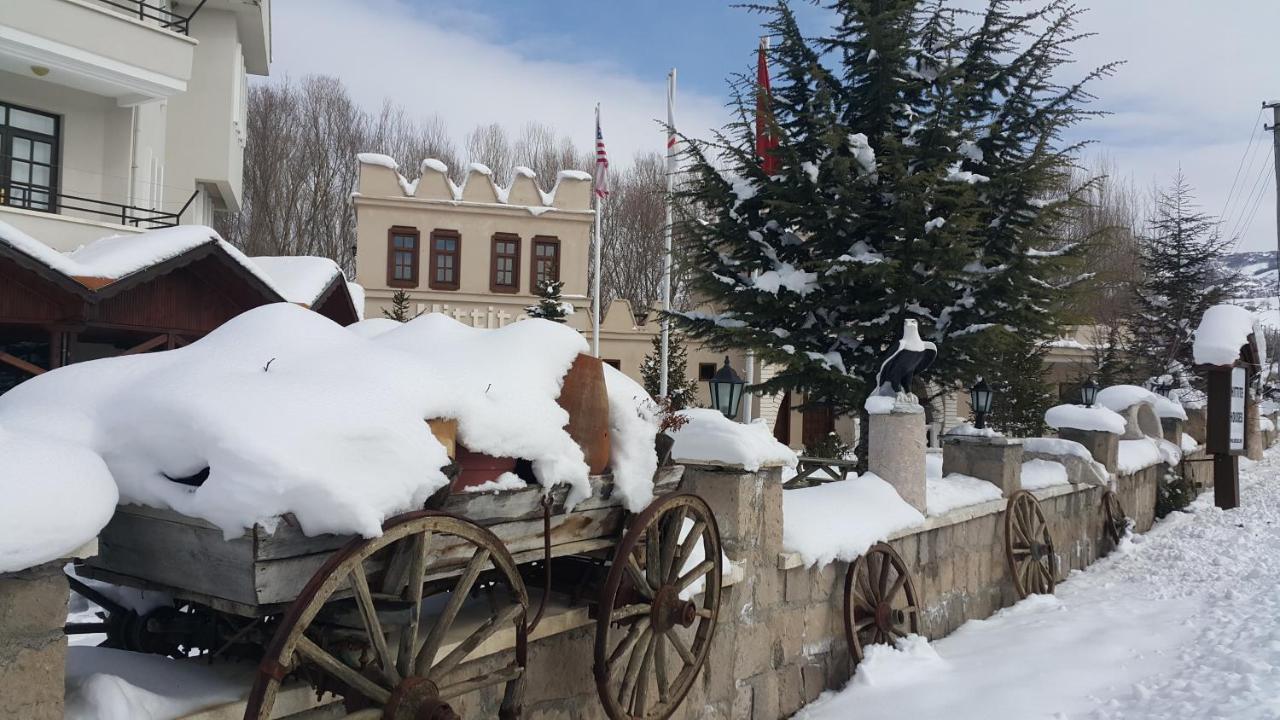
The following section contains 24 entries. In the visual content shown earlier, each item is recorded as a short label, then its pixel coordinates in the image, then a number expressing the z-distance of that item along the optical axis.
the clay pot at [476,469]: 3.37
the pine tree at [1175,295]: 24.09
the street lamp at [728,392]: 6.26
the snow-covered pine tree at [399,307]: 22.59
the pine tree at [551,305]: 19.77
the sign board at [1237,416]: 13.41
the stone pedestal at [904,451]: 7.47
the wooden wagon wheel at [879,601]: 6.39
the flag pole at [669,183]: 16.12
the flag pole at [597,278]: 19.61
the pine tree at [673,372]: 22.11
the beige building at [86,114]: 12.22
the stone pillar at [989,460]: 9.12
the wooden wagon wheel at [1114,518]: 11.97
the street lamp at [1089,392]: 12.73
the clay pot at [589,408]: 3.88
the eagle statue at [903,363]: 7.66
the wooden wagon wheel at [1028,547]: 8.96
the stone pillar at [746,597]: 5.38
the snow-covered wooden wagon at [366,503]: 2.73
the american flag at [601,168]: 18.62
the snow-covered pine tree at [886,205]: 9.40
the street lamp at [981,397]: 10.09
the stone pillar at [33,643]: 2.38
